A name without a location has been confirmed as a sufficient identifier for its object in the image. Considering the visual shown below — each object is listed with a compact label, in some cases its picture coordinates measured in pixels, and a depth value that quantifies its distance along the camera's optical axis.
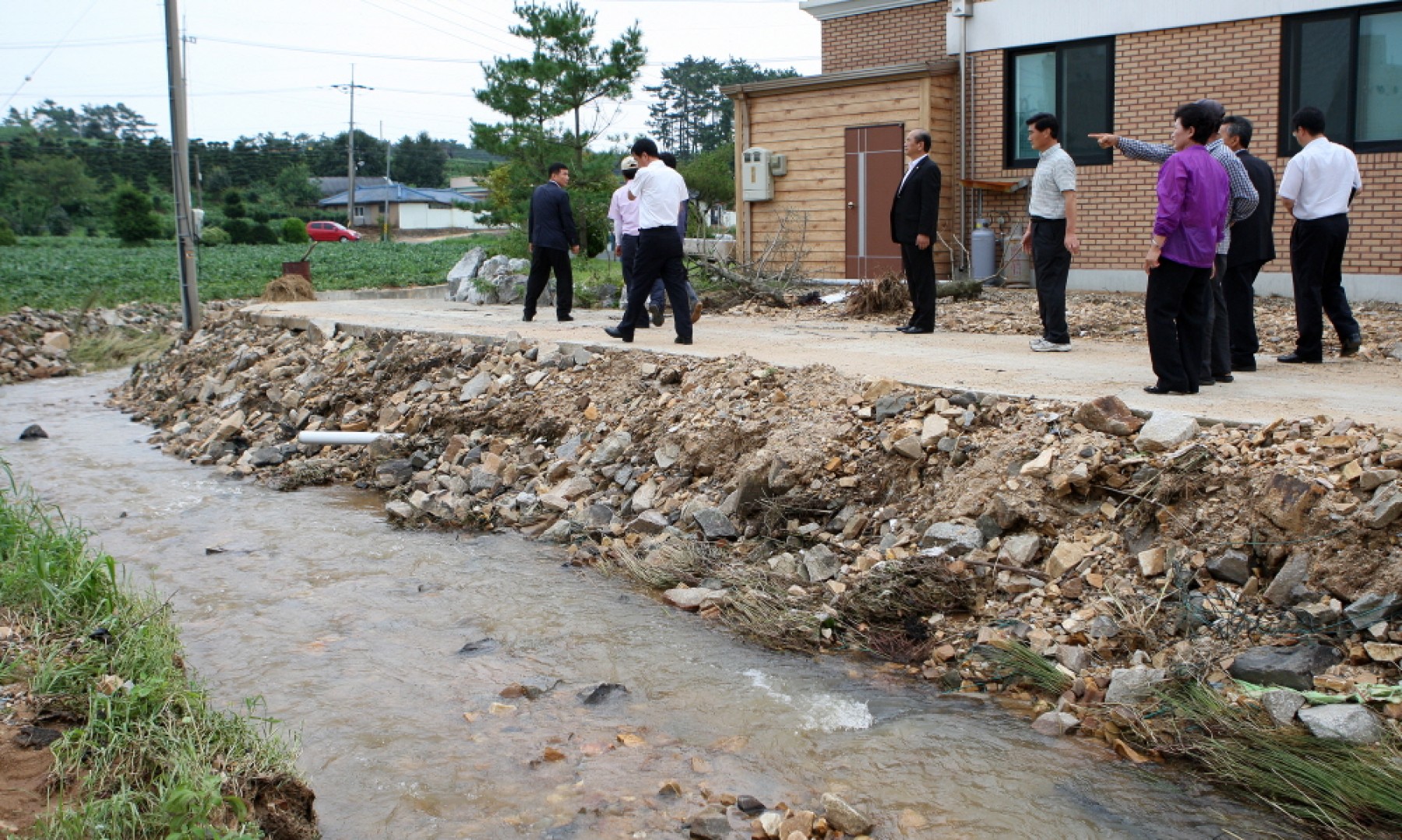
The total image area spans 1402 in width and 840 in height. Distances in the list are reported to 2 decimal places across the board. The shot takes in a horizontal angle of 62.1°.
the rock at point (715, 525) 7.34
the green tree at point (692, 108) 72.50
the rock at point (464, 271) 19.91
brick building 13.38
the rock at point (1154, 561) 5.51
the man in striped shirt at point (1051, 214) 8.79
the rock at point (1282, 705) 4.44
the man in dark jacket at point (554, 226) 12.67
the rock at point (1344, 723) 4.23
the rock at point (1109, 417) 6.27
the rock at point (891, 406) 7.45
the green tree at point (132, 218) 48.53
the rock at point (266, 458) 10.86
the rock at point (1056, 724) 4.84
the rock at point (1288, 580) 5.04
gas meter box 17.72
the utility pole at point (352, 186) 64.30
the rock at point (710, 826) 4.07
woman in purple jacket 6.69
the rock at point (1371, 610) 4.70
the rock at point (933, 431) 7.03
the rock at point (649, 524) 7.72
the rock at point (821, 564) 6.51
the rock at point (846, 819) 4.08
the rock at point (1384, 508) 4.90
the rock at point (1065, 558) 5.79
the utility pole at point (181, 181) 17.36
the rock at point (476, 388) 10.64
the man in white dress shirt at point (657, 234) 10.25
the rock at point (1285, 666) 4.62
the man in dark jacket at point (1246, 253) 8.10
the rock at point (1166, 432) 5.98
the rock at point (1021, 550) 5.97
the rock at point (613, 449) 8.84
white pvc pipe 10.47
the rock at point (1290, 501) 5.20
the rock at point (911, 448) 7.01
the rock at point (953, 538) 6.18
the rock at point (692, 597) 6.51
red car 59.75
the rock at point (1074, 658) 5.20
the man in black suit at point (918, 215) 10.36
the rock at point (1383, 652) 4.54
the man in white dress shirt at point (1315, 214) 8.28
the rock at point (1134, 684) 4.85
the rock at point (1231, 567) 5.28
